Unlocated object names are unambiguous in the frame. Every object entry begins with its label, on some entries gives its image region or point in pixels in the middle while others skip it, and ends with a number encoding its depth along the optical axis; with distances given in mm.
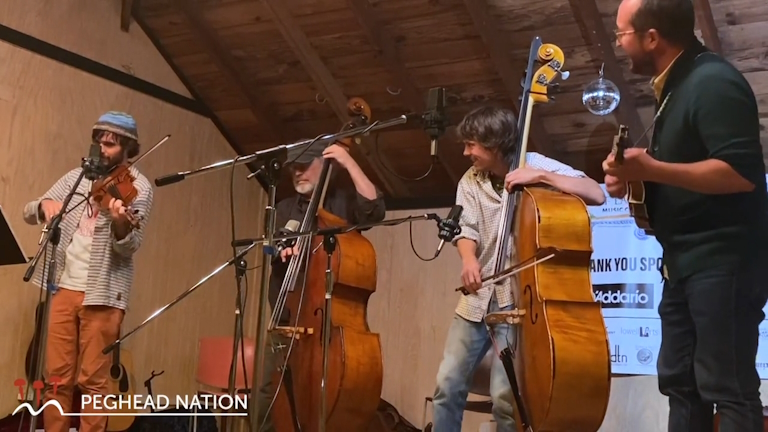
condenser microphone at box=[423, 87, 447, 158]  2330
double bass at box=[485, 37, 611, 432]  2248
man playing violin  3211
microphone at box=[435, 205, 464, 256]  2502
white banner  3844
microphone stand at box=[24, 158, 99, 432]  2996
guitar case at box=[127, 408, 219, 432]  4055
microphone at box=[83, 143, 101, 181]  3078
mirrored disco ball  3732
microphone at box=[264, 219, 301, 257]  2309
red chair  4023
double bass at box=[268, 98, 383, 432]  2889
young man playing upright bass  2689
